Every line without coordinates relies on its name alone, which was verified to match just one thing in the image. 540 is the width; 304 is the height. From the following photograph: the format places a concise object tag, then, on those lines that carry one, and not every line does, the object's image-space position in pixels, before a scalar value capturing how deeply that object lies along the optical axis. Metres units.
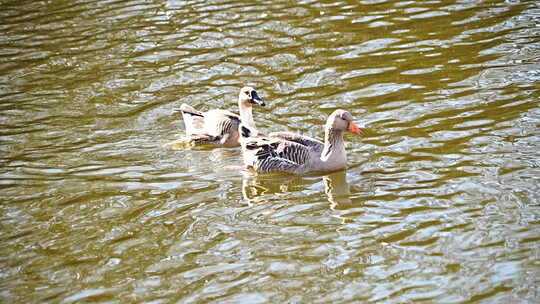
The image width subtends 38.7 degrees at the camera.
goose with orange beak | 10.29
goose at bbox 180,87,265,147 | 11.69
